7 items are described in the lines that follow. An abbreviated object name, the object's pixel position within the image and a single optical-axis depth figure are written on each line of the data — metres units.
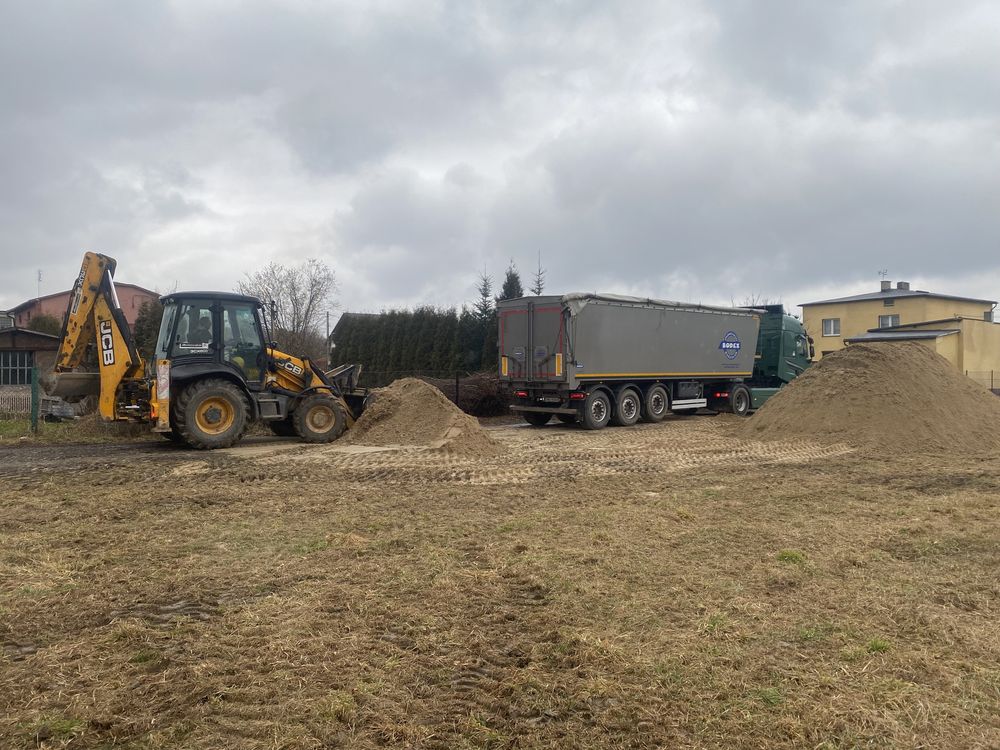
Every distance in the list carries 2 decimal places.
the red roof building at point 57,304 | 53.78
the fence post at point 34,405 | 15.59
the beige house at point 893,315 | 32.72
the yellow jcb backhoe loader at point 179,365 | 12.73
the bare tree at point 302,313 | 30.73
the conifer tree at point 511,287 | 32.39
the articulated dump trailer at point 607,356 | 17.42
